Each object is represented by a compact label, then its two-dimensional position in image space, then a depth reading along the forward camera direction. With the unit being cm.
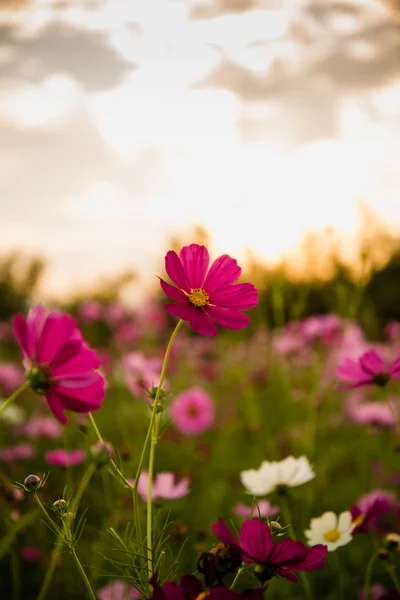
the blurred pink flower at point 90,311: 256
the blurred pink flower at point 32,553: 115
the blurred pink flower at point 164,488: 82
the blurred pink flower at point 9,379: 212
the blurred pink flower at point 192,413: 178
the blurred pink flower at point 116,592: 79
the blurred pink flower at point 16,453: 158
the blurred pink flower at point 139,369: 131
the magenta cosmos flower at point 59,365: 45
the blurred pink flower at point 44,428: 172
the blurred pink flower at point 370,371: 69
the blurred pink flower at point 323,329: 165
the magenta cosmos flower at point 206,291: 54
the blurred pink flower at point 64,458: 102
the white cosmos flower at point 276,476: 70
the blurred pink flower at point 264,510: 81
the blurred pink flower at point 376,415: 132
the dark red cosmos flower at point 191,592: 40
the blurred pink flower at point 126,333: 260
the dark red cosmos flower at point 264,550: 45
